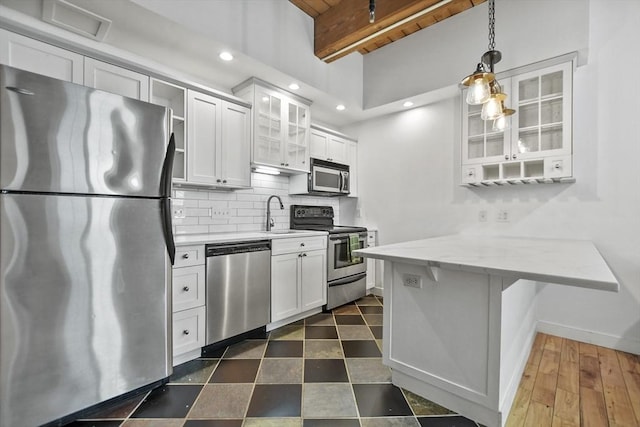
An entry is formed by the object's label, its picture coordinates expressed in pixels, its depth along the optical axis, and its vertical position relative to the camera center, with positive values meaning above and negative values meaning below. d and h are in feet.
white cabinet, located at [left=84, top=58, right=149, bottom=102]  6.06 +2.93
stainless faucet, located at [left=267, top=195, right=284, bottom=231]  10.64 -0.28
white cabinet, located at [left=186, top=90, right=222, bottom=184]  7.91 +2.08
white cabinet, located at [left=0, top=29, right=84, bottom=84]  5.16 +2.92
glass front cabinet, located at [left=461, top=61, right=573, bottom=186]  7.82 +2.24
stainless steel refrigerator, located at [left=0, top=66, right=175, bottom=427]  4.25 -0.62
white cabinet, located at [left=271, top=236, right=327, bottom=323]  8.71 -2.13
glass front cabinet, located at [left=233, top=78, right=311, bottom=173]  9.34 +2.99
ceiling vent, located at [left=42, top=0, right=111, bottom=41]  5.70 +4.05
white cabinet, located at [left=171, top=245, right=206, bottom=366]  6.52 -2.18
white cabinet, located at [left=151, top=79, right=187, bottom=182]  7.72 +2.63
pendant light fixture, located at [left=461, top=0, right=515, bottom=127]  5.71 +2.45
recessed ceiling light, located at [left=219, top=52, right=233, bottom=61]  7.85 +4.31
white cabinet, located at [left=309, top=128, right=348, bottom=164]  11.67 +2.74
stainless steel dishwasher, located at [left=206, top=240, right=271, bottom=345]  7.18 -2.08
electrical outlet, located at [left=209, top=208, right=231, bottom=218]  9.27 -0.09
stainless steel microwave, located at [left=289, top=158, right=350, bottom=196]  11.18 +1.24
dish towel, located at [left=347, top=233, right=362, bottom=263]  11.17 -1.31
